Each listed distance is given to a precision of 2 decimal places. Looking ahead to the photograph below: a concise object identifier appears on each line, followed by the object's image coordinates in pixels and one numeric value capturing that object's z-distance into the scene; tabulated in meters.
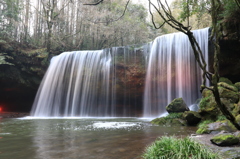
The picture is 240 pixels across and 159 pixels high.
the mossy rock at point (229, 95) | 8.38
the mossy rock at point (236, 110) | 7.03
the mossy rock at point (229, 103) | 7.81
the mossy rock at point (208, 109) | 8.48
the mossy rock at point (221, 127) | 5.84
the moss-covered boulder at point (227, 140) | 4.00
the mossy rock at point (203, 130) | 5.91
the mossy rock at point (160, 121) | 9.48
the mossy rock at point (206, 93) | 9.69
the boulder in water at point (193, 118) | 8.70
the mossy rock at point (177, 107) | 10.59
